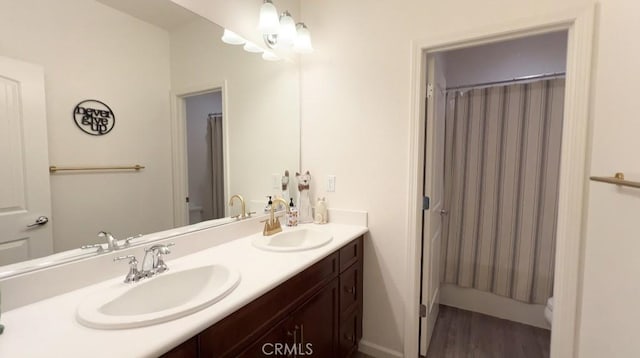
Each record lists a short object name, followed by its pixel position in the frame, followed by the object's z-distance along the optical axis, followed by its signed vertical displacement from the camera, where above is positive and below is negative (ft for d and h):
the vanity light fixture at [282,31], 5.48 +2.67
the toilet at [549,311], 6.07 -3.19
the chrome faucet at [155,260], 3.68 -1.30
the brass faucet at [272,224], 5.62 -1.26
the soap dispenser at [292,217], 6.30 -1.23
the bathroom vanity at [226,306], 2.35 -1.47
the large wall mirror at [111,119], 3.00 +0.53
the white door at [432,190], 5.87 -0.63
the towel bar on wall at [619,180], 2.90 -0.19
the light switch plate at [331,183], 6.58 -0.50
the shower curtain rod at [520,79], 7.06 +2.16
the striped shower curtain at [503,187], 7.20 -0.66
